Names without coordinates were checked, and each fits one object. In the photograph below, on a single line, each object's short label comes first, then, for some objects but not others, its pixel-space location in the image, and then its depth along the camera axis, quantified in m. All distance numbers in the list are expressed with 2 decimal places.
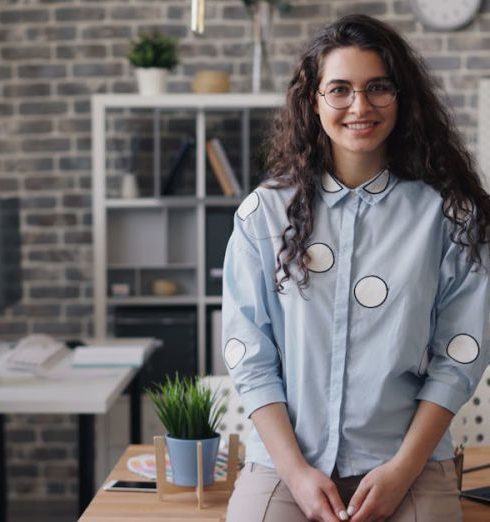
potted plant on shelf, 4.09
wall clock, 4.34
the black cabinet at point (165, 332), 4.11
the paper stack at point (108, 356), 3.26
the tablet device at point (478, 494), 1.90
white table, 2.82
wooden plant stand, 1.90
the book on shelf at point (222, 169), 4.12
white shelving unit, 4.08
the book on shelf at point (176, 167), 4.11
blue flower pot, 1.92
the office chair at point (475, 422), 2.54
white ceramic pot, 4.09
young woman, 1.77
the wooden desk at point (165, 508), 1.81
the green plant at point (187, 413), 1.94
